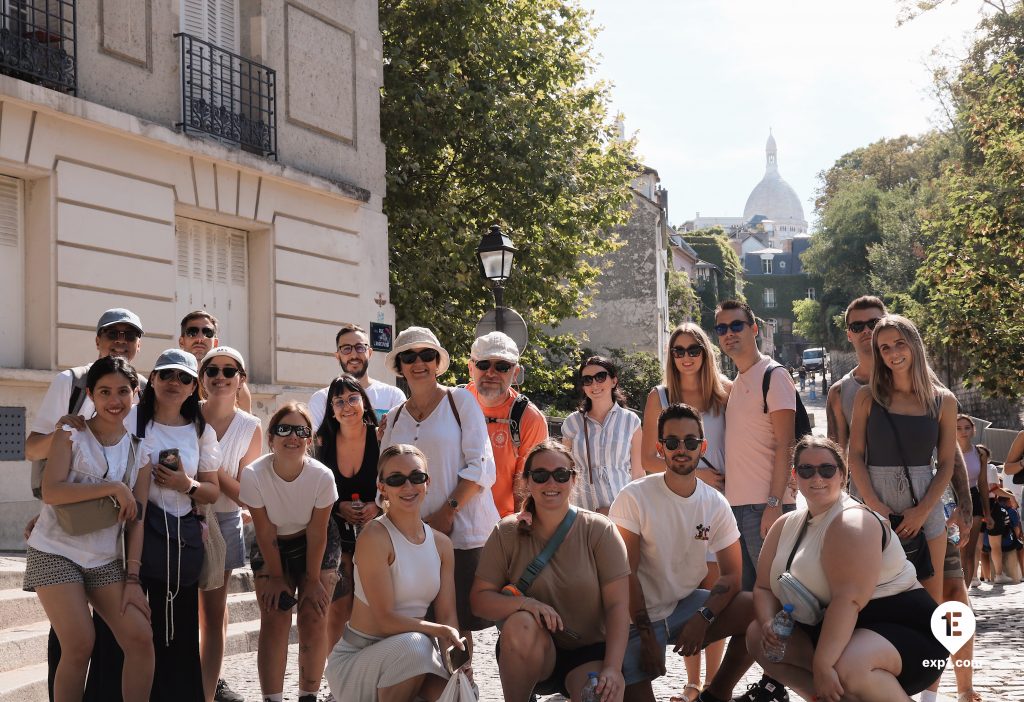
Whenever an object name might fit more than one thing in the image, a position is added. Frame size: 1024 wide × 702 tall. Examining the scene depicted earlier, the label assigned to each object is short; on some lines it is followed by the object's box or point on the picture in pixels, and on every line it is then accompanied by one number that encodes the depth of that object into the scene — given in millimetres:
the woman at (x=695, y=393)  6980
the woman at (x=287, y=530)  6160
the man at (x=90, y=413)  5582
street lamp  14883
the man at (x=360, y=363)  7555
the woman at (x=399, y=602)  5418
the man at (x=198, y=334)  7555
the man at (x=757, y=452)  6695
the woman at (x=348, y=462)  6574
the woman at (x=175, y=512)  5734
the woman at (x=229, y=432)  6531
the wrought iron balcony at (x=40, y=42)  10734
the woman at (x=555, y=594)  5492
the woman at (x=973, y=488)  10969
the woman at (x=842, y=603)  5109
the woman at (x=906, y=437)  6211
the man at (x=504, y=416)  7035
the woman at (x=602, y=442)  7863
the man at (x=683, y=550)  5922
